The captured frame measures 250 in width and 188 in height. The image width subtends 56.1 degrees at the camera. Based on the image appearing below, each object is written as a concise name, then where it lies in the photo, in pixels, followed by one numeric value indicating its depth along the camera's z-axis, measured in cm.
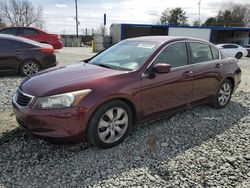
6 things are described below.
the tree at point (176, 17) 6184
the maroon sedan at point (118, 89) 290
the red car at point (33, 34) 1292
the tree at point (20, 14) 5612
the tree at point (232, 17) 5925
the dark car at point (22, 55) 731
